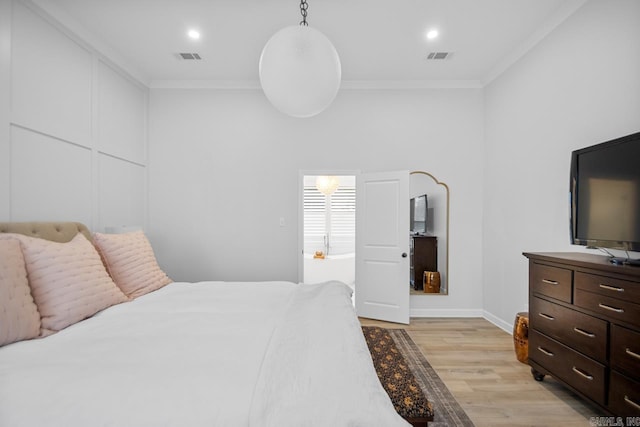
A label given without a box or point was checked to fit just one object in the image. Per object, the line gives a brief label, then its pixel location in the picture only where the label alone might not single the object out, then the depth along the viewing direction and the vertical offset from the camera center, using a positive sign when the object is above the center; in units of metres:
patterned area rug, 1.90 -1.31
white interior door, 3.68 -0.44
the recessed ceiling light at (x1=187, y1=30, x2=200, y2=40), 2.86 +1.67
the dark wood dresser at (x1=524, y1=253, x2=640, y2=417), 1.63 -0.72
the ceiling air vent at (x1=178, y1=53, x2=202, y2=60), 3.28 +1.68
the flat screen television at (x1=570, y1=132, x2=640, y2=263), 1.75 +0.11
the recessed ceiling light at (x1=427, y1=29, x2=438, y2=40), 2.84 +1.67
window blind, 6.26 -0.09
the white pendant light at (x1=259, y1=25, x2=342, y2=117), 1.29 +0.62
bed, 0.85 -0.55
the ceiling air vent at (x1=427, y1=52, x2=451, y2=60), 3.25 +1.69
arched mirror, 4.01 -0.36
